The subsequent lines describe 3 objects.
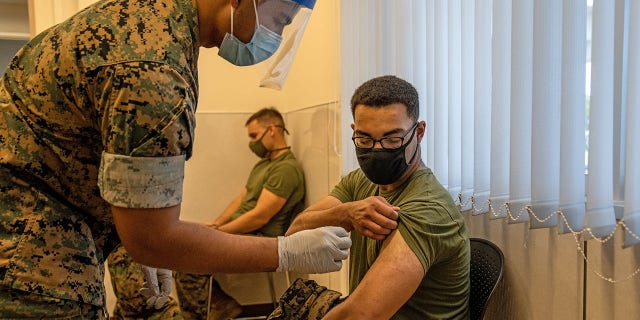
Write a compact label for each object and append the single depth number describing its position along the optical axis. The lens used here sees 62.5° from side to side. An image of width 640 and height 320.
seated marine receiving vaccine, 1.36
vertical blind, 1.19
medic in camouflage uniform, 0.86
